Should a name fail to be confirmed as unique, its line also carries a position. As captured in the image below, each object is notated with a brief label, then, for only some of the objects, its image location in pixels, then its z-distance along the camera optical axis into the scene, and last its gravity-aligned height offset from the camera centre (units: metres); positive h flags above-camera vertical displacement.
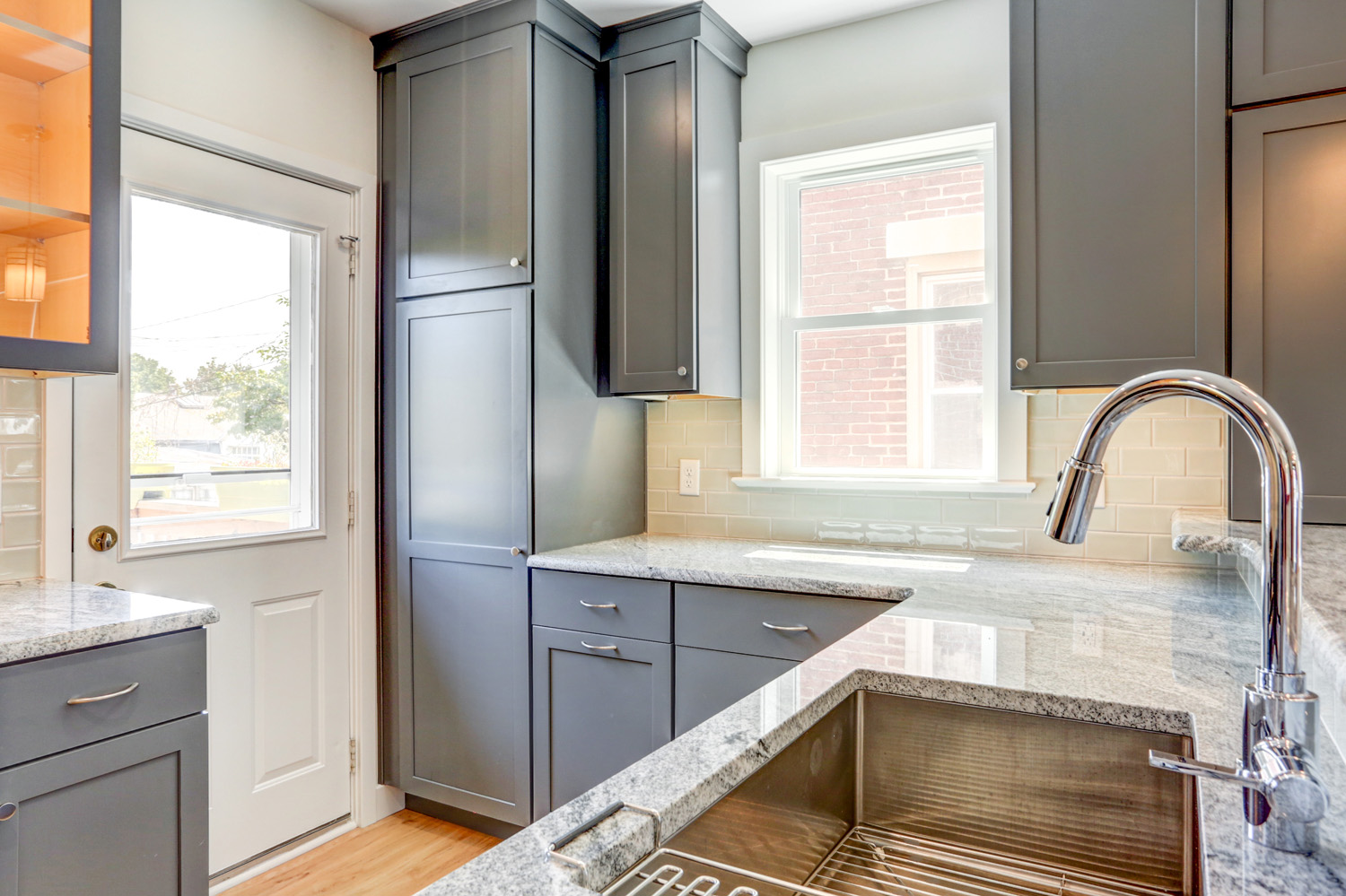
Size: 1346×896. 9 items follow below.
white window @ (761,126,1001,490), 2.56 +0.45
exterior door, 2.17 -0.03
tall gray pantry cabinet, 2.49 +0.25
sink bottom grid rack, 0.94 -0.52
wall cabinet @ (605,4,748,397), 2.59 +0.81
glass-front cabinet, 1.68 +0.58
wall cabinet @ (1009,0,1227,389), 1.85 +0.62
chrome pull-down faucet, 0.68 -0.18
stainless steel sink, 0.92 -0.45
